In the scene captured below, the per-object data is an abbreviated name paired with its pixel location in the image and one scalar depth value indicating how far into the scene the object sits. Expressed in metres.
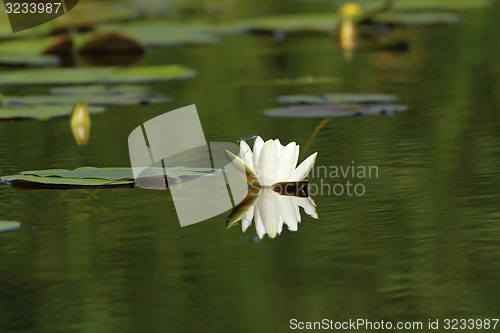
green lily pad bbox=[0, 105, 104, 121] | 8.01
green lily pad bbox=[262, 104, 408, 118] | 7.61
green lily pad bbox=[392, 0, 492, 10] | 21.37
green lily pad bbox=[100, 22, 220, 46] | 15.20
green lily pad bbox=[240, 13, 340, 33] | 16.30
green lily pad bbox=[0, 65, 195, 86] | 10.58
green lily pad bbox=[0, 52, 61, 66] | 12.77
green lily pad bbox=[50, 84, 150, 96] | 9.72
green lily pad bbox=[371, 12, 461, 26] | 17.34
